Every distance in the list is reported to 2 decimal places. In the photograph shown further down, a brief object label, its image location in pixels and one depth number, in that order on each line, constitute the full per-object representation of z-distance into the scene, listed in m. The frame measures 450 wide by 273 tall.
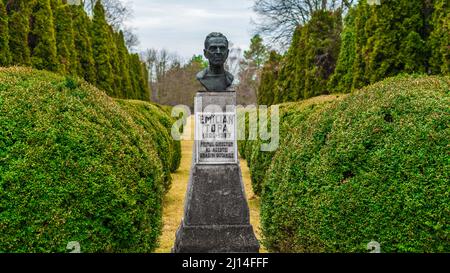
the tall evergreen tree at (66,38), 13.95
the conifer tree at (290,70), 20.59
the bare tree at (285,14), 28.39
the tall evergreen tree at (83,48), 16.83
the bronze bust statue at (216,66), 6.20
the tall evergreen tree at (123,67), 23.77
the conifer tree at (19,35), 11.52
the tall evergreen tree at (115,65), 21.53
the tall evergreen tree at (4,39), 10.82
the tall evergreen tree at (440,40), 9.69
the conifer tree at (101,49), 18.80
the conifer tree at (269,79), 27.38
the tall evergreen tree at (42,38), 12.38
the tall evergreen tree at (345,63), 14.61
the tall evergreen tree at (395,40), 10.76
